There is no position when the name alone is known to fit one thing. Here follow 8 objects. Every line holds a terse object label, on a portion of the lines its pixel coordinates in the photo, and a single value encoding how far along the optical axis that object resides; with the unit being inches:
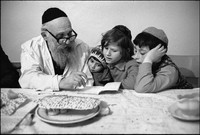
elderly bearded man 76.4
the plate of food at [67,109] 43.3
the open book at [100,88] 61.2
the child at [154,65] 63.5
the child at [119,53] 81.4
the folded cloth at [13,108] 41.9
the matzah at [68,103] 43.7
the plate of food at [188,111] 41.9
